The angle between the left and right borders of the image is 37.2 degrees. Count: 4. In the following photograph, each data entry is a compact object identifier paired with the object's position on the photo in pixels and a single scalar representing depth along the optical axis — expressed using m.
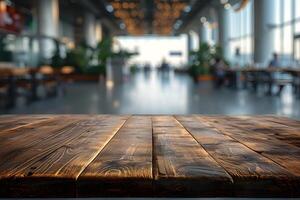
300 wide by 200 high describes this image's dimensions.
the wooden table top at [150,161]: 0.92
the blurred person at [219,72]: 15.42
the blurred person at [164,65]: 34.19
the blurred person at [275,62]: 12.22
